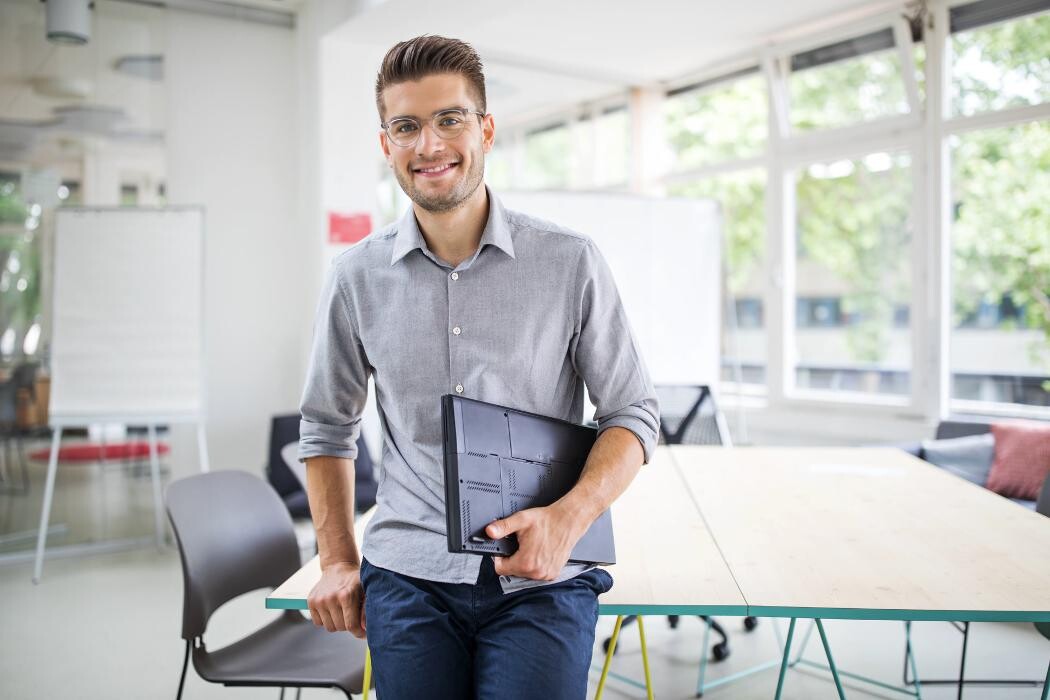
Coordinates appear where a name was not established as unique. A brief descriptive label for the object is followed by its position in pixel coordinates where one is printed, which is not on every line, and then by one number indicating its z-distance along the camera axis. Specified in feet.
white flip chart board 15.78
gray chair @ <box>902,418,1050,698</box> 8.89
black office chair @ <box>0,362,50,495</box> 16.55
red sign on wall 18.03
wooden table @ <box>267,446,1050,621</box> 5.62
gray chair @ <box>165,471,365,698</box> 6.88
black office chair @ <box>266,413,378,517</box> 14.93
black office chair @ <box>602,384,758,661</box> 14.56
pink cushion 14.12
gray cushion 14.93
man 4.41
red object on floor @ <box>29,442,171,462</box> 17.01
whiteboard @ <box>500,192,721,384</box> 17.99
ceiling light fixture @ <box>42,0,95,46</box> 16.56
